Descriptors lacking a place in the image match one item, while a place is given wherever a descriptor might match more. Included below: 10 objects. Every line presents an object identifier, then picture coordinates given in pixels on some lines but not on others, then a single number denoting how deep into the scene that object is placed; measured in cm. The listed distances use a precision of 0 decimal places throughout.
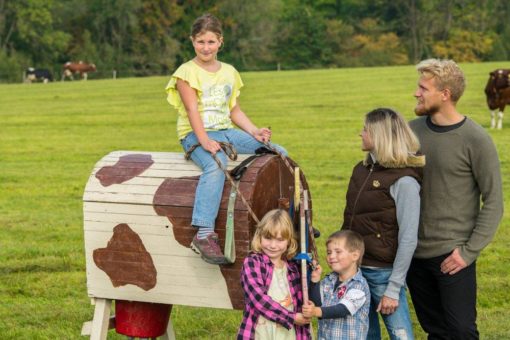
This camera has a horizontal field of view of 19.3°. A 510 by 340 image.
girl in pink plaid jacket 830
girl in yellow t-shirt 867
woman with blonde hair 823
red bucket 986
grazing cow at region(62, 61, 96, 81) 10068
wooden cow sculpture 890
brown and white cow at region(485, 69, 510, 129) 3726
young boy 826
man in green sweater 841
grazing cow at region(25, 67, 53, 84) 9660
